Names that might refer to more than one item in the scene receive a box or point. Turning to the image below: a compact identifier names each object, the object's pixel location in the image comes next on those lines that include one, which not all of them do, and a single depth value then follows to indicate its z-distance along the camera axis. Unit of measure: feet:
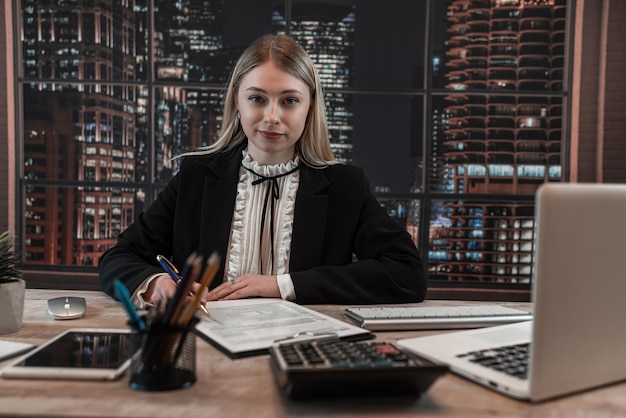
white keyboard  3.23
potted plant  2.98
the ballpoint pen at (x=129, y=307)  2.18
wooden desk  1.96
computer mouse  3.36
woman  5.07
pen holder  2.15
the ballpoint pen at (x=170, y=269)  3.95
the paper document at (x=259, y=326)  2.72
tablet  2.27
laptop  1.94
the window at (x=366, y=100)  13.30
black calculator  2.00
